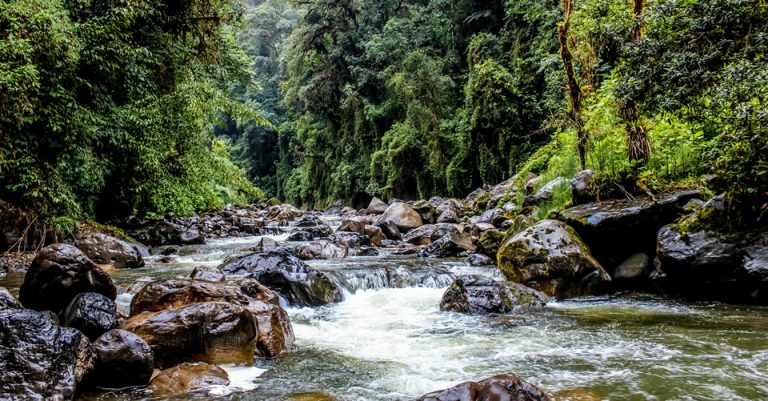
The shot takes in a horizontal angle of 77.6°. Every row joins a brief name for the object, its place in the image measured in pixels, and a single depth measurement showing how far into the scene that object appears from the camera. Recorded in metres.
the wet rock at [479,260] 9.02
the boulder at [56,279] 4.70
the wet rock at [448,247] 10.47
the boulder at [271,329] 4.61
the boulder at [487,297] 6.14
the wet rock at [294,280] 6.72
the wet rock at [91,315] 4.12
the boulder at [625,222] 6.97
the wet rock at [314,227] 14.38
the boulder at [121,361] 3.65
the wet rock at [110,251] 8.91
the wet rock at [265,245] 11.26
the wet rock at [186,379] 3.64
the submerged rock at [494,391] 2.89
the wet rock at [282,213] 21.84
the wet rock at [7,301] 3.80
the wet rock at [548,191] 9.80
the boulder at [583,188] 8.10
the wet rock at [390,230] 13.46
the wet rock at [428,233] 12.52
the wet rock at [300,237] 13.69
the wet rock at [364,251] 11.09
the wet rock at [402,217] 14.39
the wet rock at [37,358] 3.05
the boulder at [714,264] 5.71
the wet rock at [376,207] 23.20
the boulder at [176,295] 4.75
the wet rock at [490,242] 9.41
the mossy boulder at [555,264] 6.79
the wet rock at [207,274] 6.55
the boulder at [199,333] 4.11
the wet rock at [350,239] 12.06
